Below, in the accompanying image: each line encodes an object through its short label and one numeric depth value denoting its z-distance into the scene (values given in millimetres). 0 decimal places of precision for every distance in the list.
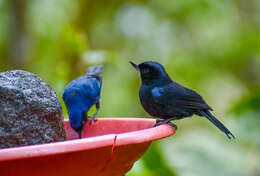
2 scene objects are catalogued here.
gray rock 4297
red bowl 3404
